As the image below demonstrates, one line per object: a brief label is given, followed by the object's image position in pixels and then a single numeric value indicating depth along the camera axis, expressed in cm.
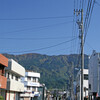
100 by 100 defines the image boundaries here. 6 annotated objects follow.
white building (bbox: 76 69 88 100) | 6669
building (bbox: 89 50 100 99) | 3834
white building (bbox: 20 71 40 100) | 7854
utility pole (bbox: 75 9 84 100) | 2294
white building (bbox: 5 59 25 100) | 3359
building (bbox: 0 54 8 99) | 2946
